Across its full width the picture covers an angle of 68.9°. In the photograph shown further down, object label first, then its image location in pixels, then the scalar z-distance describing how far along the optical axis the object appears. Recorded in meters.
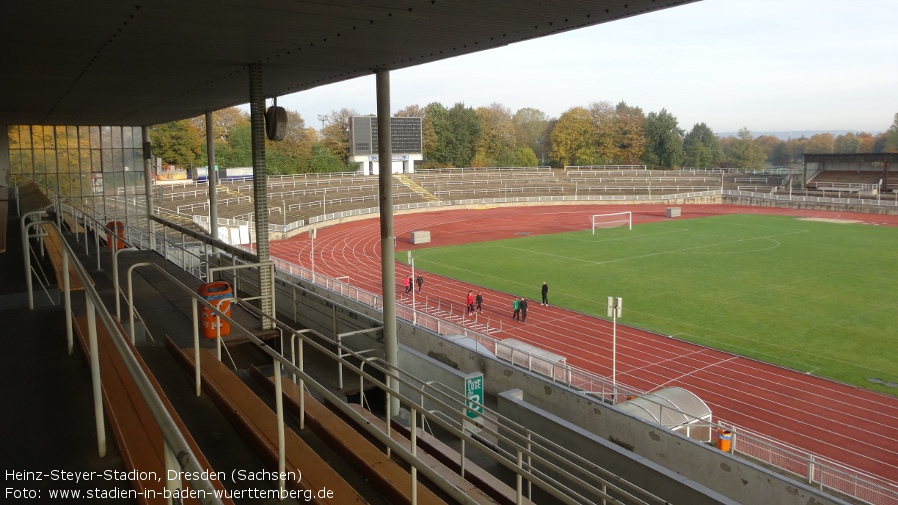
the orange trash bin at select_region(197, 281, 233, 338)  7.94
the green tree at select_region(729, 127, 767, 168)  112.50
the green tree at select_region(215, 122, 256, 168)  71.56
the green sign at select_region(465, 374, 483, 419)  12.45
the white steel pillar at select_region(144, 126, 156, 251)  18.28
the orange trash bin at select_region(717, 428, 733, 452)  11.41
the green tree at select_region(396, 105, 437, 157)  86.25
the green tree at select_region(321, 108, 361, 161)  83.12
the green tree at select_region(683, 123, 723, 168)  97.88
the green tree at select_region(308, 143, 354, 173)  75.62
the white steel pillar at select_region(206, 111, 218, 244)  17.25
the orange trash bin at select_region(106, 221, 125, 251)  15.65
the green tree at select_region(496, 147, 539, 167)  89.31
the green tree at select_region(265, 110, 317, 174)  74.50
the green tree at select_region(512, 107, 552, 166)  115.63
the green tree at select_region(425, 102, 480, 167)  87.25
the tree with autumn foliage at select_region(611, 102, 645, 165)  90.00
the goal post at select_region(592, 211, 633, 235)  48.84
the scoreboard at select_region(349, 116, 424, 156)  66.44
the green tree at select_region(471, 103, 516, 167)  89.00
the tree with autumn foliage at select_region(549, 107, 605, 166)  90.38
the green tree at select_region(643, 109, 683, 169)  88.31
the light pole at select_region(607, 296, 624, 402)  15.53
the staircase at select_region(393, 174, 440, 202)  62.66
